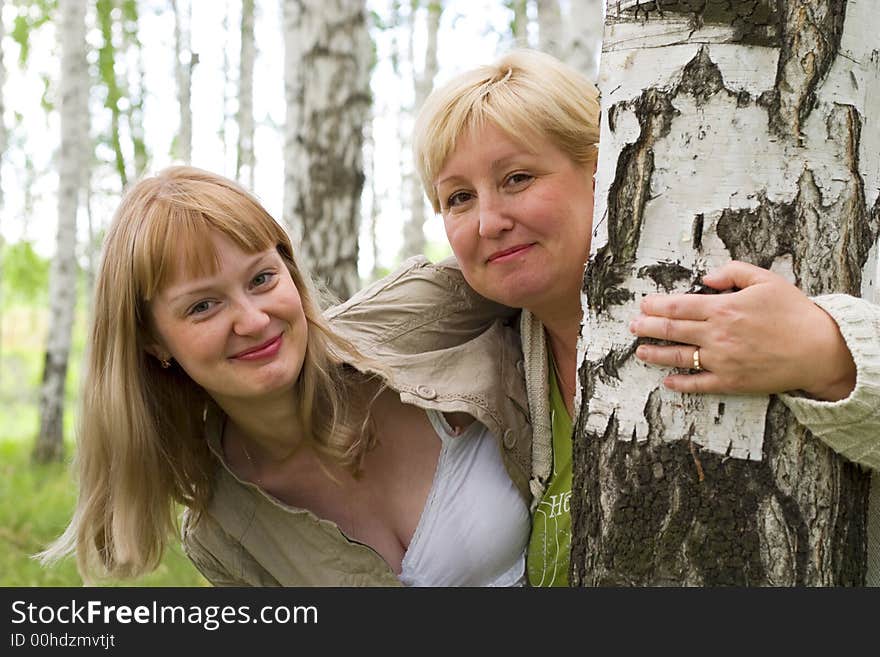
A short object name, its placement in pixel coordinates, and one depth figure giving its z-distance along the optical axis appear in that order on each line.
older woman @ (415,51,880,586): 2.33
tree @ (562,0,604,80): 6.32
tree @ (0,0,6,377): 8.05
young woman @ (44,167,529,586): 2.37
